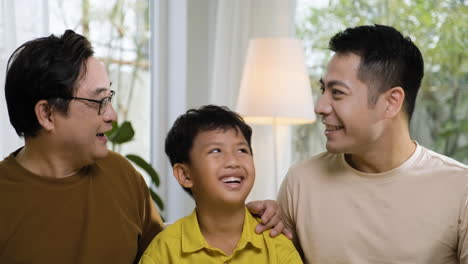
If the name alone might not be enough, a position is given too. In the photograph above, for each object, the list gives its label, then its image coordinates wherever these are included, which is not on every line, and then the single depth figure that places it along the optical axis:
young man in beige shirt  1.83
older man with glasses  1.64
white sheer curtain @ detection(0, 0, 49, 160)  2.52
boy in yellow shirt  1.80
